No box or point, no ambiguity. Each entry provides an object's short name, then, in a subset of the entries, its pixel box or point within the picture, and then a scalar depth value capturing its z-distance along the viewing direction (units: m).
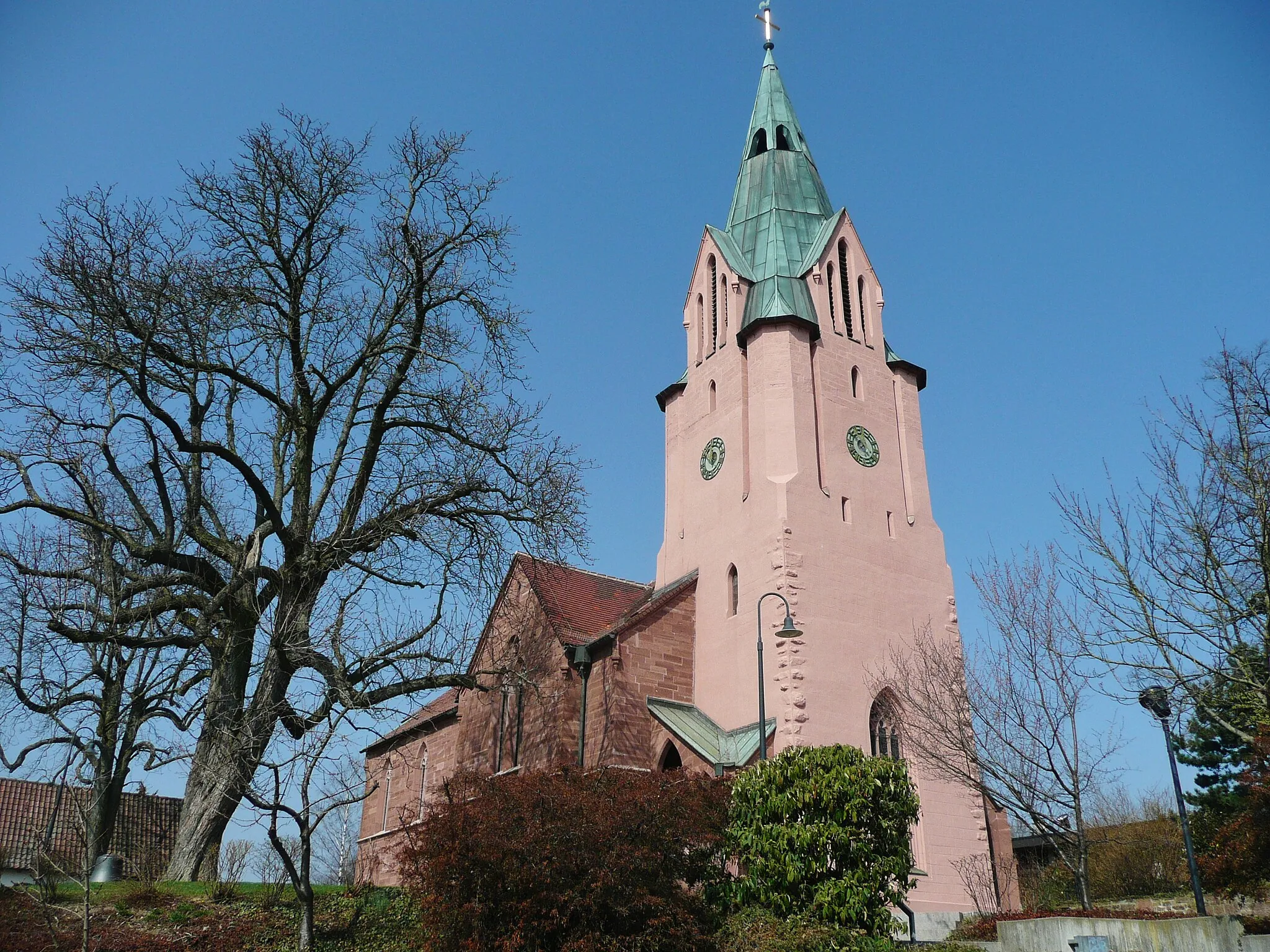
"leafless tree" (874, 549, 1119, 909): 16.62
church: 22.56
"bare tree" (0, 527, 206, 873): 13.66
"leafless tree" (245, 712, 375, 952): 13.13
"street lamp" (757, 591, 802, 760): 17.16
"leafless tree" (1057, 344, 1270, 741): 14.63
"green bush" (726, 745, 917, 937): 14.50
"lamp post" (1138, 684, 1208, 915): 15.08
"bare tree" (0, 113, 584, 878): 17.47
